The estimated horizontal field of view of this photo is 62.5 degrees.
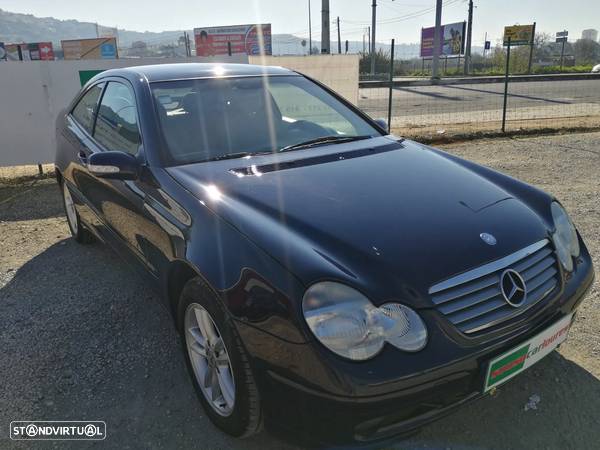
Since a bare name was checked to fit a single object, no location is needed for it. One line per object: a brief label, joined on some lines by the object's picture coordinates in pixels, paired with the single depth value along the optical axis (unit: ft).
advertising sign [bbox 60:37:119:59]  138.31
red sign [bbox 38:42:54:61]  142.10
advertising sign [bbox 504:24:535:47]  146.72
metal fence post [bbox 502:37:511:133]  31.40
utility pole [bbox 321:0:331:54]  48.28
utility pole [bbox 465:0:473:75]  124.32
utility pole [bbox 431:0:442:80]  81.41
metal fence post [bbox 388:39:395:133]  30.42
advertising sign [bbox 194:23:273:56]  144.36
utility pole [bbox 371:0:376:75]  114.13
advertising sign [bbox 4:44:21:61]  136.98
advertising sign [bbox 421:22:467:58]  158.61
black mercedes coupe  5.65
